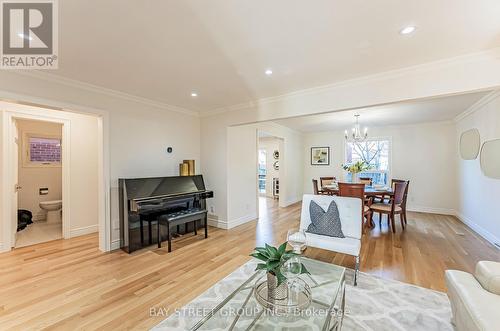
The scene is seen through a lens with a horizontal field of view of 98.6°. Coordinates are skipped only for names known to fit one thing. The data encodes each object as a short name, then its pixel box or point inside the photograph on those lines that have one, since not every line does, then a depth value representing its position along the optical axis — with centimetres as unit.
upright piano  325
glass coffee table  140
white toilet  461
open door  340
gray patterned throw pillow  273
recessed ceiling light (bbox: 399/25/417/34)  180
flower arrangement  469
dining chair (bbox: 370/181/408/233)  411
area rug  178
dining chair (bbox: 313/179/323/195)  506
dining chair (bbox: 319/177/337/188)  583
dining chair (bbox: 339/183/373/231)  387
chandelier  487
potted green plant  151
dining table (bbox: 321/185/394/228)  427
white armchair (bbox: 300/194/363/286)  248
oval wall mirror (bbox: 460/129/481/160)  402
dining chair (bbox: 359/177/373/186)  535
